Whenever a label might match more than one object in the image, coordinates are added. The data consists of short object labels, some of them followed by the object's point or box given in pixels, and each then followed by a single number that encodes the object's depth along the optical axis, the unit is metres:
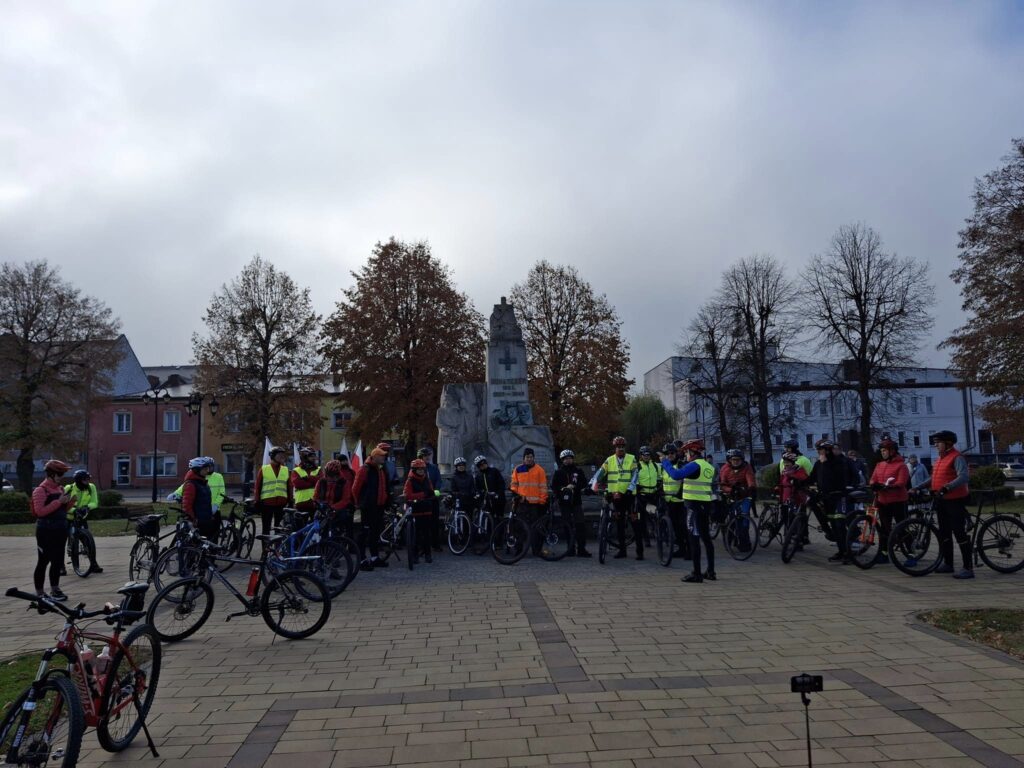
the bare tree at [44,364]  37.19
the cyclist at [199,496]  11.19
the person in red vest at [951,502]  10.88
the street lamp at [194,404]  31.81
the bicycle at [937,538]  11.07
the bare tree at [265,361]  39.16
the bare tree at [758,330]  36.81
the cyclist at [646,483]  13.62
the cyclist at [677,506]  11.47
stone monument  19.75
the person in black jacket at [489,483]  14.20
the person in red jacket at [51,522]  10.45
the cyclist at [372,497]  12.77
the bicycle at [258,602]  7.66
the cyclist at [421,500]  12.95
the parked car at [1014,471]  51.81
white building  56.38
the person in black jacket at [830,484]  12.90
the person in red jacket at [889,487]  11.83
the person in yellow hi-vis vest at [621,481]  13.18
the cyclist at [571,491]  13.67
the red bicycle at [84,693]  3.89
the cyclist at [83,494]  13.38
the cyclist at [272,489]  13.15
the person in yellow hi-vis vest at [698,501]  10.70
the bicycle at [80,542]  12.98
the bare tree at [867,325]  33.66
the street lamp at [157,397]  33.66
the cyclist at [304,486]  13.16
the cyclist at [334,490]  12.47
